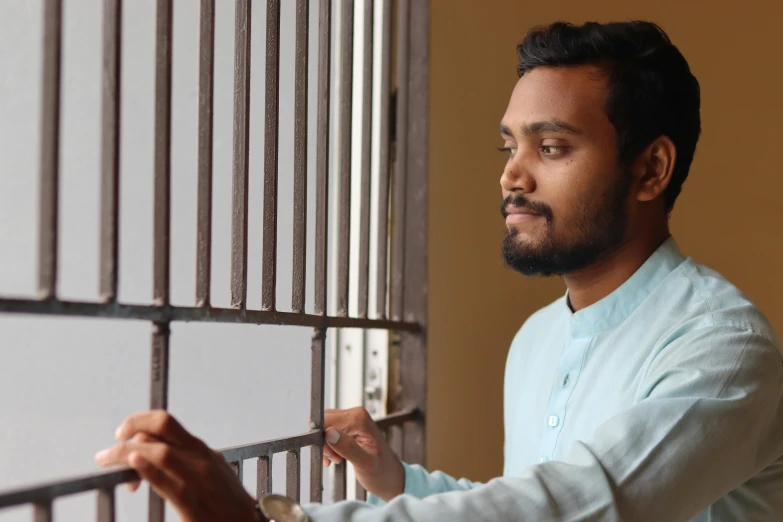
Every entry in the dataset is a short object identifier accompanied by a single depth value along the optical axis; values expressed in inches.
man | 36.5
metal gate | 31.0
